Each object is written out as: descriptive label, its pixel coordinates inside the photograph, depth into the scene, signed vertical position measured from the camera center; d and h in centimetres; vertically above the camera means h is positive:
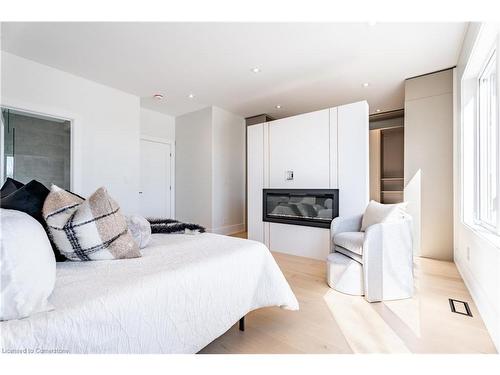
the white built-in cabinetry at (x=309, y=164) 304 +34
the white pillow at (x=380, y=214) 229 -26
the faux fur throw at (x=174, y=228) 193 -32
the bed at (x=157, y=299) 76 -44
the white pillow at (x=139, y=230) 149 -27
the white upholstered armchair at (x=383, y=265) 206 -68
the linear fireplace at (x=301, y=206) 323 -27
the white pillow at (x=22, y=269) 73 -26
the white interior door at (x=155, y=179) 488 +19
